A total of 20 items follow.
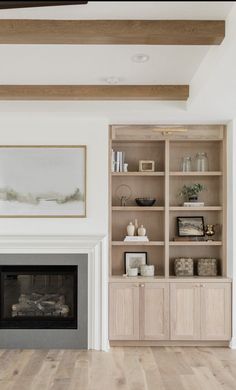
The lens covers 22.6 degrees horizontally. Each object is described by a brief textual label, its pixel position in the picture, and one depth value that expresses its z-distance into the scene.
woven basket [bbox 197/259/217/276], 6.71
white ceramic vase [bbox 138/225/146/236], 6.72
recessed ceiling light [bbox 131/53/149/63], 4.56
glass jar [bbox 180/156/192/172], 6.86
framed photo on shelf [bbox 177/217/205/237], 6.84
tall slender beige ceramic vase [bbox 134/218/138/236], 6.85
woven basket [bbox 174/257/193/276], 6.72
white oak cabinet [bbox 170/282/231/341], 6.45
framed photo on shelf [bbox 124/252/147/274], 6.86
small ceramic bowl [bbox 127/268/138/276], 6.64
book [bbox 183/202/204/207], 6.73
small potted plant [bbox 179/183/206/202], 6.78
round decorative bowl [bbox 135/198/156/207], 6.72
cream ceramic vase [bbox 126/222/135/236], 6.74
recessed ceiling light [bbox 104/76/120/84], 5.36
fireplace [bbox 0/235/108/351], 6.35
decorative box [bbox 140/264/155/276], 6.68
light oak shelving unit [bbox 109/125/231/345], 6.45
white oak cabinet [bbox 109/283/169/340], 6.45
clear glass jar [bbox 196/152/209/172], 6.82
